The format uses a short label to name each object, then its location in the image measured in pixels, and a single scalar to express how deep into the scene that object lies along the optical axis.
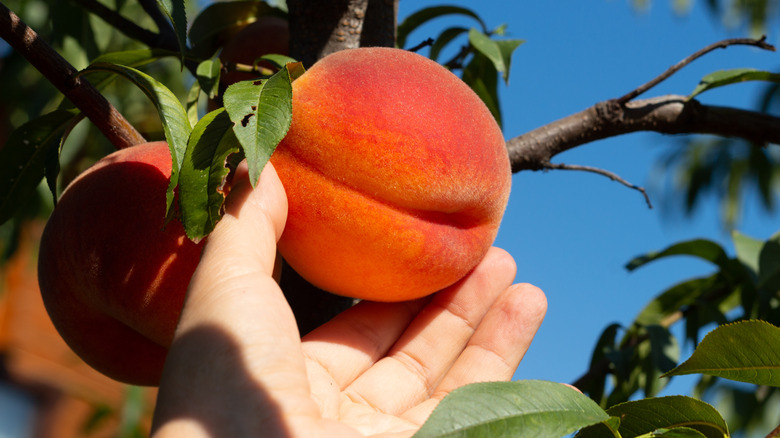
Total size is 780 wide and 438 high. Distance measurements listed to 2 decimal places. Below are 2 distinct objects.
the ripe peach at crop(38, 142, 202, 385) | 0.36
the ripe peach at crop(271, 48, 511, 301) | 0.35
